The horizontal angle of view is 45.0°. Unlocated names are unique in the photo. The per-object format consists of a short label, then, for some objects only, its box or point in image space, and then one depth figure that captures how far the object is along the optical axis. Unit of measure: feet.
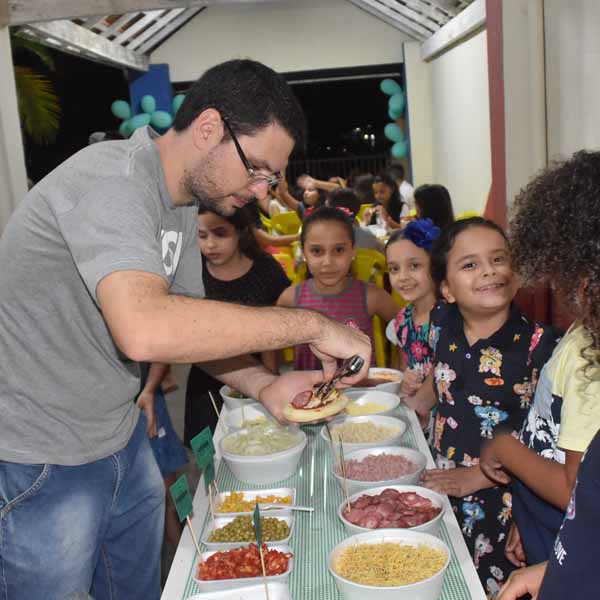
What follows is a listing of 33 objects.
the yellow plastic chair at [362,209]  25.20
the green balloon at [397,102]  33.83
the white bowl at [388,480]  5.42
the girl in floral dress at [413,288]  8.87
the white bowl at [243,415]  7.35
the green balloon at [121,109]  32.42
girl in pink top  10.27
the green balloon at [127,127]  31.44
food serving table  4.40
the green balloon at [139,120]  31.12
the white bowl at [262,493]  5.68
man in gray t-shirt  4.42
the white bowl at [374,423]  6.17
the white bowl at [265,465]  5.95
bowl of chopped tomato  4.43
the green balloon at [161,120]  31.89
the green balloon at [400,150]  33.76
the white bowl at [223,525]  4.91
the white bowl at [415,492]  4.73
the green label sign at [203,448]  5.39
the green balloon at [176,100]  31.68
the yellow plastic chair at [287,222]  22.93
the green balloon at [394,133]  34.01
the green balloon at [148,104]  32.55
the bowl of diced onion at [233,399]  7.84
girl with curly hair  2.61
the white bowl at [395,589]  3.95
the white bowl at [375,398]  7.43
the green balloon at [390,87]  33.63
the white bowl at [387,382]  7.88
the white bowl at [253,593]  4.25
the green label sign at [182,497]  4.65
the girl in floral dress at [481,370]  6.57
